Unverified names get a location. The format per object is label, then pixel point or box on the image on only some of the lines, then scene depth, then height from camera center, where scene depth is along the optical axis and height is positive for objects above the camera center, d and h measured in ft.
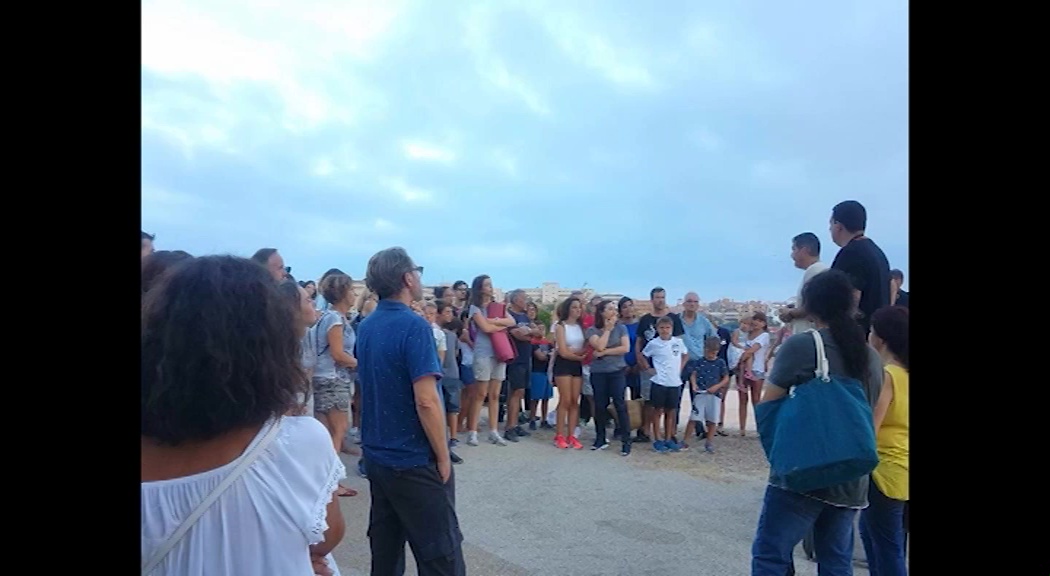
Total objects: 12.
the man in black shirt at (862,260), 10.71 +0.63
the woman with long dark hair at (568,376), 24.17 -3.29
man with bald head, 25.45 -1.53
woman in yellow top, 9.24 -2.50
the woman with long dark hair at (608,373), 24.11 -3.17
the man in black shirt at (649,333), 25.02 -1.61
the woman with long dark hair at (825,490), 8.64 -2.73
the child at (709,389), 24.14 -3.88
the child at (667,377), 23.75 -3.25
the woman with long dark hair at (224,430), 3.94 -0.95
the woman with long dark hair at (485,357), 23.66 -2.51
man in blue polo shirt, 8.75 -2.12
